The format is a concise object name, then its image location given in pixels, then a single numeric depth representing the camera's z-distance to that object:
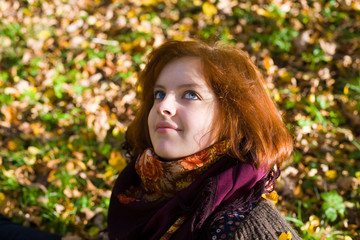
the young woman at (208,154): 1.46
